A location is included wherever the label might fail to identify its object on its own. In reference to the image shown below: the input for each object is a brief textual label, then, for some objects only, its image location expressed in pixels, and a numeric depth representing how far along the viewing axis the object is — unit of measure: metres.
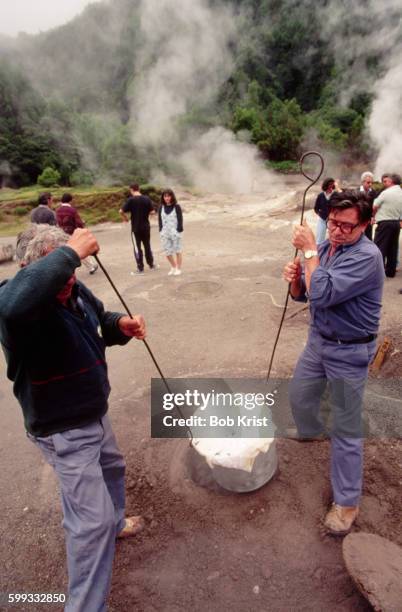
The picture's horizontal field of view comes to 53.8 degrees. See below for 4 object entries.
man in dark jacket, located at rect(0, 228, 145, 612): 1.66
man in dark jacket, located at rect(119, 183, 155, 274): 7.11
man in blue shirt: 2.08
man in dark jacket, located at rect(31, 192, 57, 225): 6.02
